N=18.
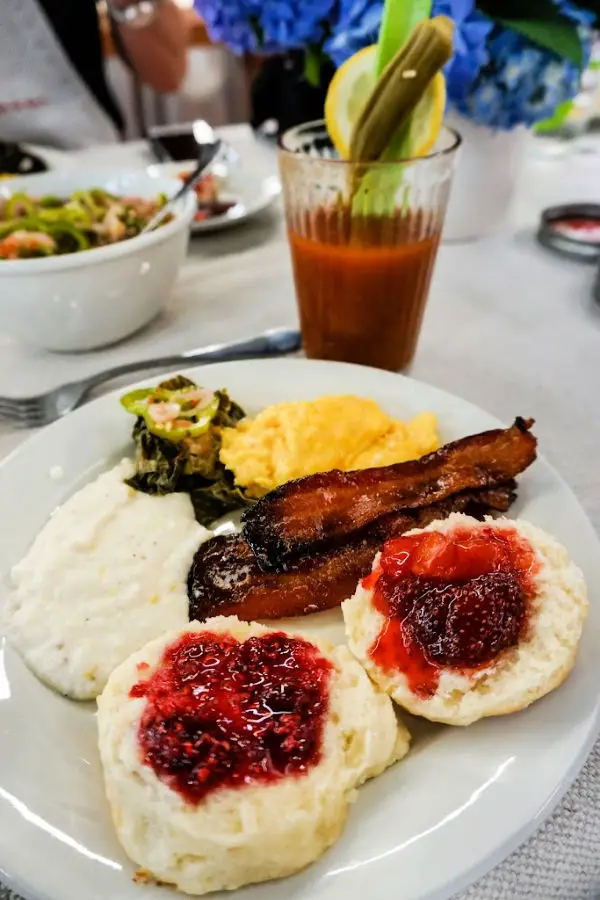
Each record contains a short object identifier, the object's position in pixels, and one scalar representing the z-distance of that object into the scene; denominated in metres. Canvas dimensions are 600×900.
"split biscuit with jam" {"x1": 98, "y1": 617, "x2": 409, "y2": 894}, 0.19
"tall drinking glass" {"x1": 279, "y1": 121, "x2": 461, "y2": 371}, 0.38
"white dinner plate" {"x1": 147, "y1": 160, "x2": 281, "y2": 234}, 0.59
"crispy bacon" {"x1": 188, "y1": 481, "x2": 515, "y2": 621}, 0.28
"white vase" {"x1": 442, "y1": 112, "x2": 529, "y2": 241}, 0.51
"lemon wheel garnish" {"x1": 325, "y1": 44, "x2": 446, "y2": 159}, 0.36
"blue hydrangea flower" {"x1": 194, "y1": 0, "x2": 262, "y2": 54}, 0.47
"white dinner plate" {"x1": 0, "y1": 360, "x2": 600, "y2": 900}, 0.19
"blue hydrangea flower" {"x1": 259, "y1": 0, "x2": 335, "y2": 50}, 0.44
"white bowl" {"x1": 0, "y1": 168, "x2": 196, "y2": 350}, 0.40
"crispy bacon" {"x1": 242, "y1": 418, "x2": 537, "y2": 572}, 0.29
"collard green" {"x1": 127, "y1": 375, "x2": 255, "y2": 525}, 0.34
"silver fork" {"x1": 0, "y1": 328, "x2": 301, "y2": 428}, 0.39
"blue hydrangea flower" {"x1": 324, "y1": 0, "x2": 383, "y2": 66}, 0.42
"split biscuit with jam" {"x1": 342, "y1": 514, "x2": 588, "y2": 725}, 0.23
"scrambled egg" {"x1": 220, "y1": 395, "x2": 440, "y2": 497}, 0.34
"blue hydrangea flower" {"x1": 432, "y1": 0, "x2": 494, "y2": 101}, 0.40
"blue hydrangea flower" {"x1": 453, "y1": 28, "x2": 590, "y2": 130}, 0.45
